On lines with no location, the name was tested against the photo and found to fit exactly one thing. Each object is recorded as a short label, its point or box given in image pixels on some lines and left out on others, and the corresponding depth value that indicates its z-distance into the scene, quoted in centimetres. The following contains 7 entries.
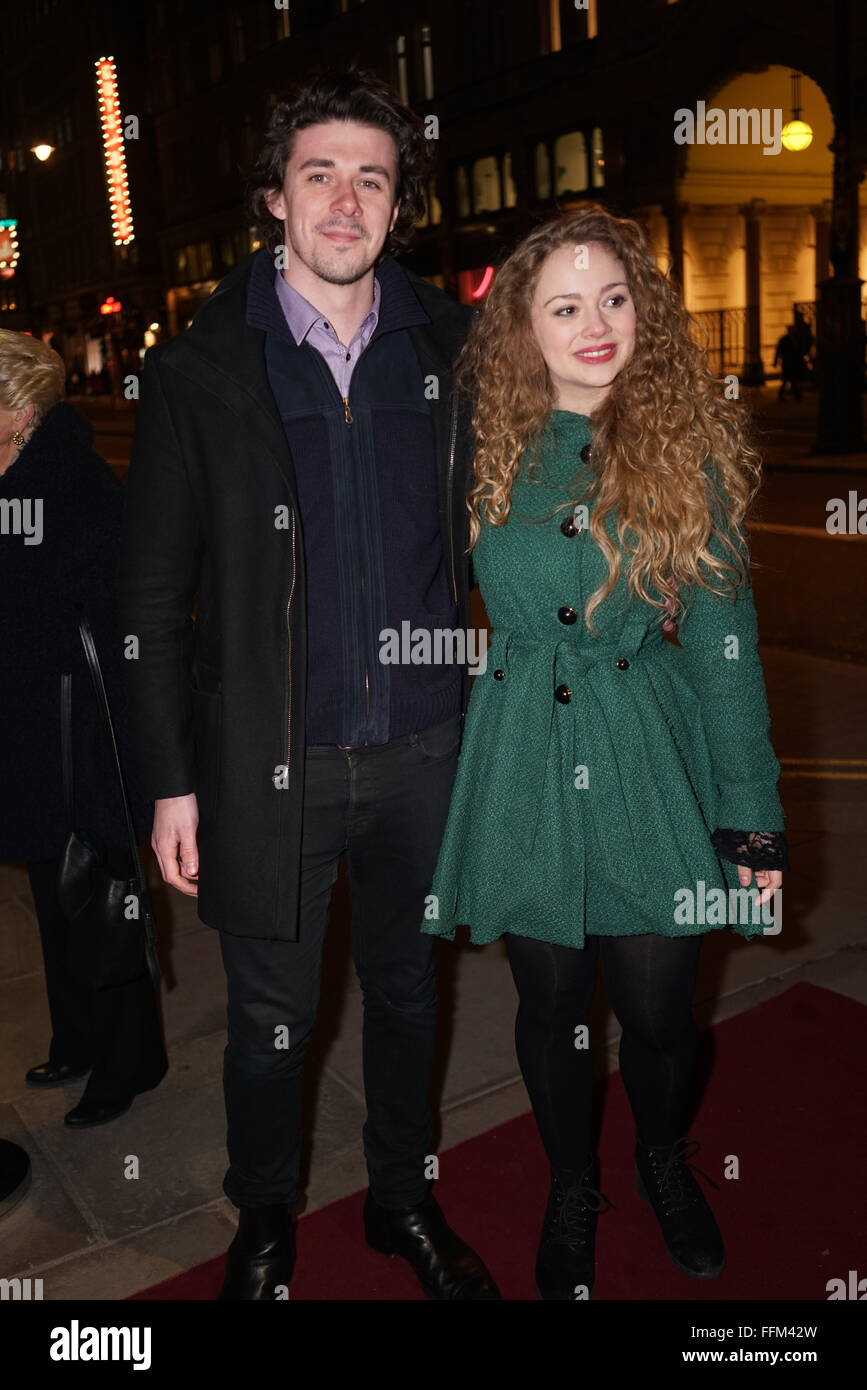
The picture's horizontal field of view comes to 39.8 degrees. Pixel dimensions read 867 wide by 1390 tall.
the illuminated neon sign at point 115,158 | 4025
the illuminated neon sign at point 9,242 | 3247
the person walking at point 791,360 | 2452
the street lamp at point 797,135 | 1924
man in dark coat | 245
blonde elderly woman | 313
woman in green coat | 252
